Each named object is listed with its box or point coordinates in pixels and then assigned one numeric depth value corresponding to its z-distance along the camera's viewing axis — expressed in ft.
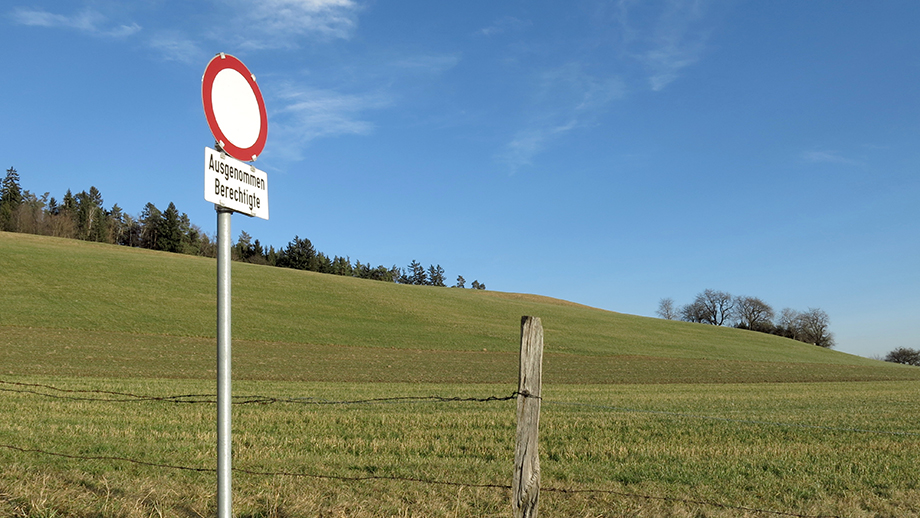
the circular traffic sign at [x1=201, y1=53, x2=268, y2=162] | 12.05
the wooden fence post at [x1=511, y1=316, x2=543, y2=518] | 15.34
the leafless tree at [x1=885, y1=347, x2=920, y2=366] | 410.93
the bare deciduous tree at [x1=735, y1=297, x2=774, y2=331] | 424.05
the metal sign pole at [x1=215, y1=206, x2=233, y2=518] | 11.53
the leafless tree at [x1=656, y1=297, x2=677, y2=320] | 525.34
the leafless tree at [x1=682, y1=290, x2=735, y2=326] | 439.22
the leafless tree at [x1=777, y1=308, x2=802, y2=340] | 410.58
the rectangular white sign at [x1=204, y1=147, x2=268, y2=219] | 11.50
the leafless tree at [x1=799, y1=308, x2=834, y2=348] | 403.75
